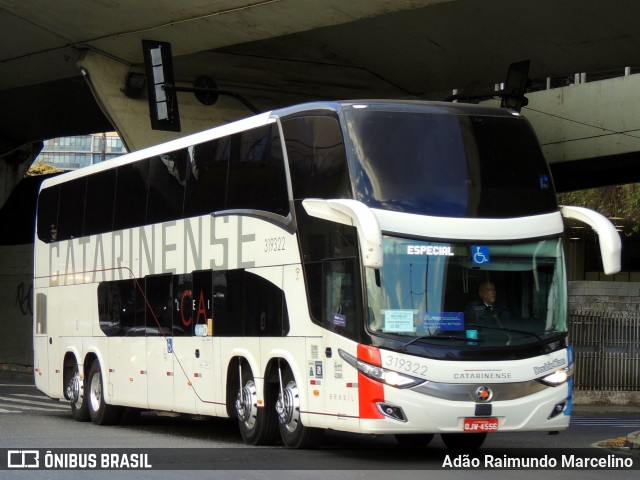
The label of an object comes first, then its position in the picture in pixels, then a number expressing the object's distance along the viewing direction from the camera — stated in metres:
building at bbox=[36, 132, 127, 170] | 150.44
